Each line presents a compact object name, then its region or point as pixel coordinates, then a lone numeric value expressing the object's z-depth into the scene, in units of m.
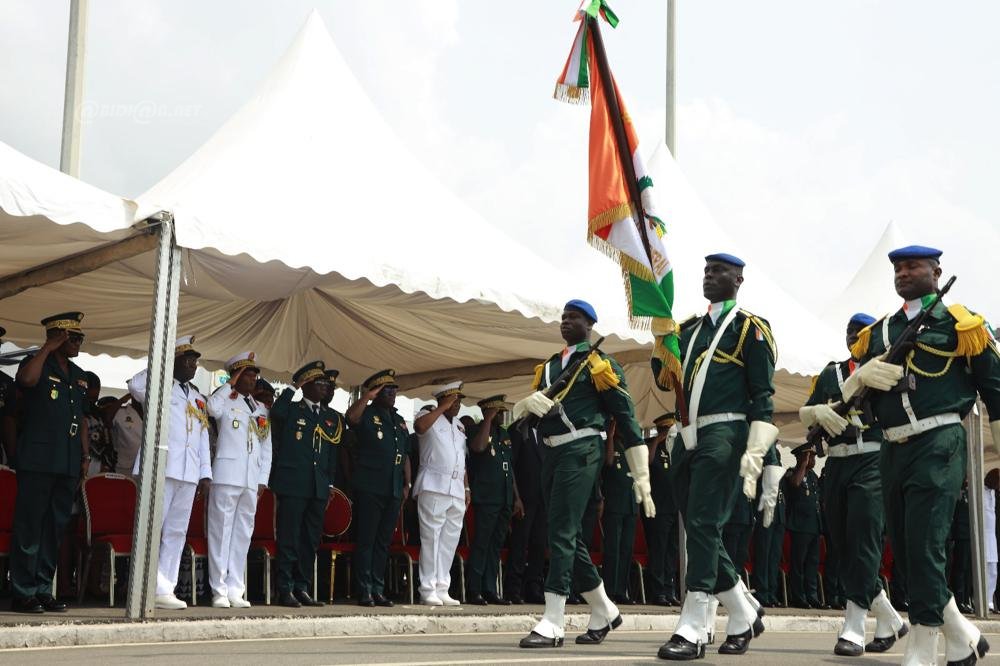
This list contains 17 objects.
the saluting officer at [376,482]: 11.11
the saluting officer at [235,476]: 10.12
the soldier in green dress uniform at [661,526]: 14.06
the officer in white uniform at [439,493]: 11.77
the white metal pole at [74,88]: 14.13
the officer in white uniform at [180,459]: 9.77
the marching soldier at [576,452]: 7.51
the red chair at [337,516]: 11.20
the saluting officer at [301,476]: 10.56
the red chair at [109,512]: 9.71
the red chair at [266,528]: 10.89
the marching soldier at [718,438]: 6.68
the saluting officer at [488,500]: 12.31
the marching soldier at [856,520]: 7.93
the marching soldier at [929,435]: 6.13
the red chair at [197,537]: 10.30
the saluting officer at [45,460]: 8.73
